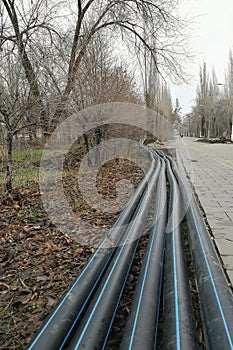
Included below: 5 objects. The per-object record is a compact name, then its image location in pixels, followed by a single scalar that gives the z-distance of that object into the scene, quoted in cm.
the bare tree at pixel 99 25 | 748
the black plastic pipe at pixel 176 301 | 129
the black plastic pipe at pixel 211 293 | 127
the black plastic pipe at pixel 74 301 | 131
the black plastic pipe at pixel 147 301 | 130
